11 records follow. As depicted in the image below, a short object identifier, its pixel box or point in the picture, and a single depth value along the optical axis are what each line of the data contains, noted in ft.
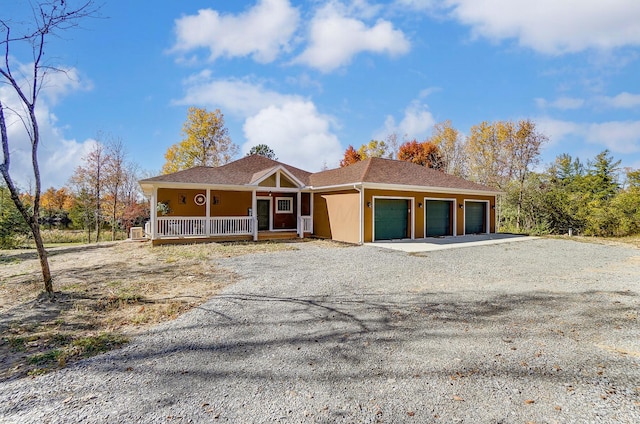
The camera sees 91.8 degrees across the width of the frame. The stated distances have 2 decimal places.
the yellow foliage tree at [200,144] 92.32
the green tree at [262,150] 112.47
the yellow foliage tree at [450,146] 102.63
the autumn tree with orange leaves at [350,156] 113.29
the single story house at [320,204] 42.91
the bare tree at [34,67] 16.87
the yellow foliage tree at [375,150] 112.47
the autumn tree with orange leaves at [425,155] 104.01
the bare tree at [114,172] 71.44
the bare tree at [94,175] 68.95
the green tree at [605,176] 73.87
